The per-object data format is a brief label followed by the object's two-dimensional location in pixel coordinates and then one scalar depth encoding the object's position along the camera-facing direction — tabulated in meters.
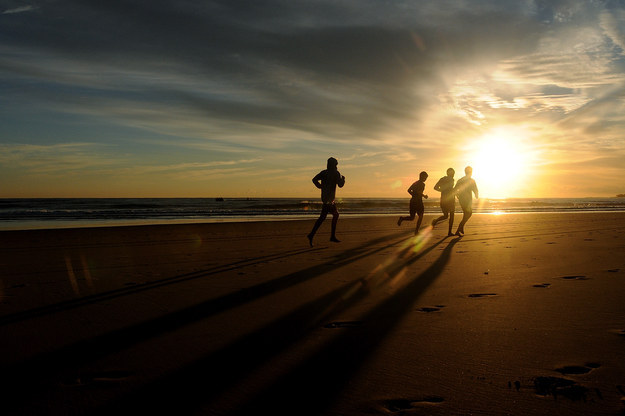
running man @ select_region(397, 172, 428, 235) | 13.45
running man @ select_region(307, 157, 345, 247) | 10.84
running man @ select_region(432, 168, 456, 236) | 13.45
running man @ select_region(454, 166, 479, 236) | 13.28
